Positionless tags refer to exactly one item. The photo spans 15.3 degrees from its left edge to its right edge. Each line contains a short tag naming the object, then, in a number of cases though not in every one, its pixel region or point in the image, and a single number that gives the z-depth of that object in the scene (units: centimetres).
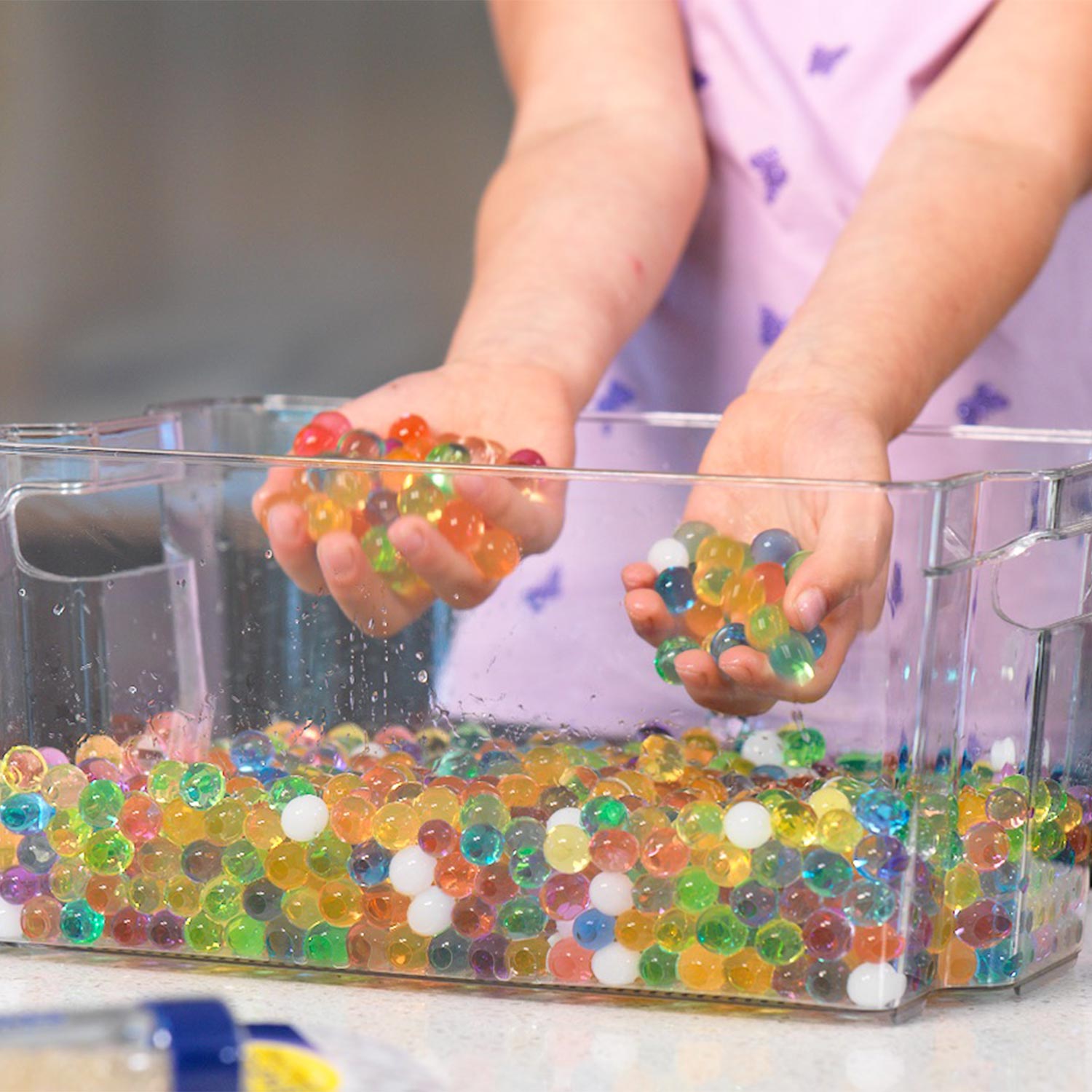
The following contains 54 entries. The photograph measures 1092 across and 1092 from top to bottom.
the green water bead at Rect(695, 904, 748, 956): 110
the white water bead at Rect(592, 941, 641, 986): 112
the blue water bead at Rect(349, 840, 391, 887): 112
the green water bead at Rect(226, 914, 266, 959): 114
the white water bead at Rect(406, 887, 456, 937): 112
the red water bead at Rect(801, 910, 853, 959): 110
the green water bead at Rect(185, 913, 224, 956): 114
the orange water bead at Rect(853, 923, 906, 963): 110
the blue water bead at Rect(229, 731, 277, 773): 114
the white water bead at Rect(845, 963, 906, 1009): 111
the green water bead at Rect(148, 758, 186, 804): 115
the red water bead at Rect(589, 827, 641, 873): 111
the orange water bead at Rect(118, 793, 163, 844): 114
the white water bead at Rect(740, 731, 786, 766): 113
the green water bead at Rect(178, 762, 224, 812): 114
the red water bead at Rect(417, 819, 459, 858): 112
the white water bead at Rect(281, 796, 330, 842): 113
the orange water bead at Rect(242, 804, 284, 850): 113
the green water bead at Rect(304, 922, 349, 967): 113
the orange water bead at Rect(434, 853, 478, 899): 112
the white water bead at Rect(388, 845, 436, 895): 112
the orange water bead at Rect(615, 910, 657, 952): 111
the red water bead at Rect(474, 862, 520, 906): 112
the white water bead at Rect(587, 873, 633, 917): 111
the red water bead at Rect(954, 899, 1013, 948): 113
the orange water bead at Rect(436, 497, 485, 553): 113
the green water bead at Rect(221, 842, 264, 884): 113
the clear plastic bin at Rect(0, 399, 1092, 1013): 110
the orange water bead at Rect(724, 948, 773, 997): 111
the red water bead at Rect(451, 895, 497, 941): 112
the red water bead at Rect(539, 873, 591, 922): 111
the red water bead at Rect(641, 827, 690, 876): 111
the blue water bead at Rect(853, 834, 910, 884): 110
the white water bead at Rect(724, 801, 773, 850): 110
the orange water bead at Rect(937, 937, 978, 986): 113
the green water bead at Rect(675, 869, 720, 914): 110
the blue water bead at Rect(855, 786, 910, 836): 110
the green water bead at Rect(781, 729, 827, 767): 112
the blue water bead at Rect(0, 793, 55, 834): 115
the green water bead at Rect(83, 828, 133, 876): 114
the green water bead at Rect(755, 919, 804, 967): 110
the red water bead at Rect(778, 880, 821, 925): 110
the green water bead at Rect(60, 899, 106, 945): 115
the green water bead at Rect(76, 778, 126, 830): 115
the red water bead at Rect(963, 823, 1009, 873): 113
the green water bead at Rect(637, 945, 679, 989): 111
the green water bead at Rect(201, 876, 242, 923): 114
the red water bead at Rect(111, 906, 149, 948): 115
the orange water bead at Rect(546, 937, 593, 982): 112
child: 121
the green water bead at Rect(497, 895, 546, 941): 112
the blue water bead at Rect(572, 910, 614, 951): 111
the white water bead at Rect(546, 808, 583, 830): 112
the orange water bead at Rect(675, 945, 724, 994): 111
